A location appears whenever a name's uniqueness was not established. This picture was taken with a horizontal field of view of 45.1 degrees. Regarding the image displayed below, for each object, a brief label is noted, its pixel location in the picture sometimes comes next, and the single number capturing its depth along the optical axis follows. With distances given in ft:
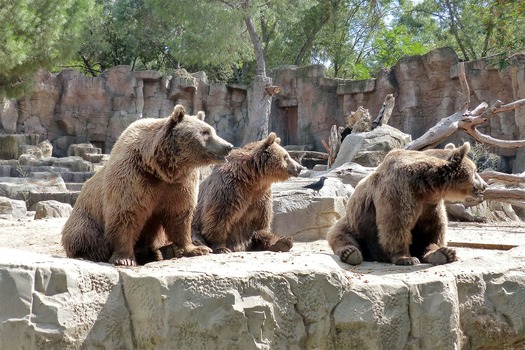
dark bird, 27.27
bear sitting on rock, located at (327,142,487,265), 15.85
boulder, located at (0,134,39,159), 71.51
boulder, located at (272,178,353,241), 25.88
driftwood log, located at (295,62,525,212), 33.76
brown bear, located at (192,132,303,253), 18.71
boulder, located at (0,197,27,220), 36.70
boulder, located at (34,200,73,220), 34.71
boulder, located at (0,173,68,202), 47.24
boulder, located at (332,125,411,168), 43.09
